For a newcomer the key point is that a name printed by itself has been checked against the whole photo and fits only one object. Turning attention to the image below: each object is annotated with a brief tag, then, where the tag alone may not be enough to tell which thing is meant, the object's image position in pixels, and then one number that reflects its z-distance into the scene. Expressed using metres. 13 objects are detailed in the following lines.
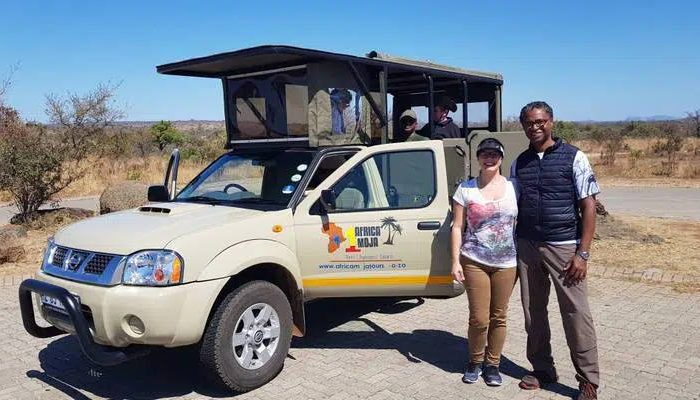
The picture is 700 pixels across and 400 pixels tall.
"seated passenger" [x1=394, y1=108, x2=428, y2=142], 6.73
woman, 4.16
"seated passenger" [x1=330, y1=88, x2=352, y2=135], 5.34
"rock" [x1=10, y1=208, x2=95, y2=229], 12.77
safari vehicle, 3.94
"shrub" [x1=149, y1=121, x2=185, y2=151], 47.92
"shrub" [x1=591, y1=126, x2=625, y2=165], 24.65
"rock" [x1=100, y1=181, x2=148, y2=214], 13.31
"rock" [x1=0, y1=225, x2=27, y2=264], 9.42
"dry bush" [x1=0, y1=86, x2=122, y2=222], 12.40
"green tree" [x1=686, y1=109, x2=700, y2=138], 37.66
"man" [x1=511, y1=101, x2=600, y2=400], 3.89
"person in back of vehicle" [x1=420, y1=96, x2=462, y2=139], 6.99
